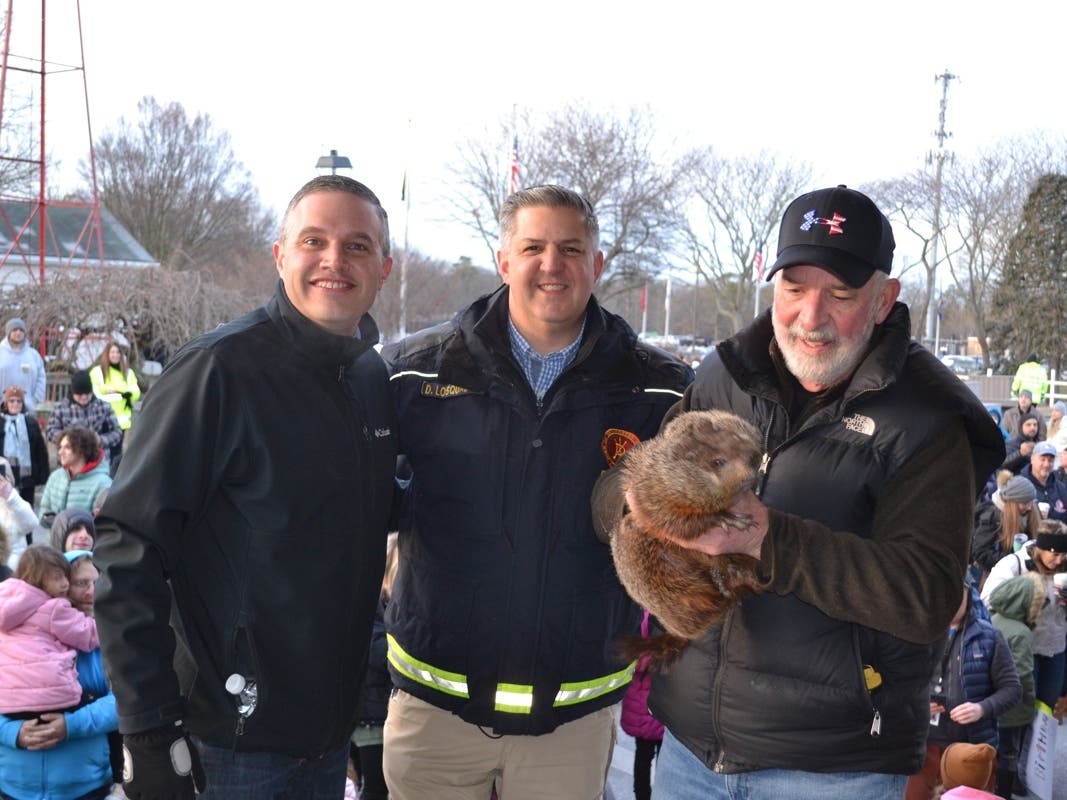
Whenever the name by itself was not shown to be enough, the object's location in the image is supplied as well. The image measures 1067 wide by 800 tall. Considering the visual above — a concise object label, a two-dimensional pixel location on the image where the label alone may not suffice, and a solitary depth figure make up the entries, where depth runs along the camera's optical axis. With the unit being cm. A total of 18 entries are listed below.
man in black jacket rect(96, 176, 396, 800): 255
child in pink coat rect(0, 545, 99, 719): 461
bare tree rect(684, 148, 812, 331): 3569
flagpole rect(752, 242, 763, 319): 3464
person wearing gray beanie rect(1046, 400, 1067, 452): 1290
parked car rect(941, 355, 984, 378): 3595
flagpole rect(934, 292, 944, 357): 3885
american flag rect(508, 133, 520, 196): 2300
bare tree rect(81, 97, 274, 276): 4272
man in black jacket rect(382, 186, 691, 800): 318
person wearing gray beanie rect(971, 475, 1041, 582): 905
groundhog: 238
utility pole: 3192
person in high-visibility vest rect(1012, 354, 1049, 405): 2180
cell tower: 1992
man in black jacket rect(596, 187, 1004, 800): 232
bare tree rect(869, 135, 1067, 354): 2980
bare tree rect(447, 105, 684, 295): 3041
